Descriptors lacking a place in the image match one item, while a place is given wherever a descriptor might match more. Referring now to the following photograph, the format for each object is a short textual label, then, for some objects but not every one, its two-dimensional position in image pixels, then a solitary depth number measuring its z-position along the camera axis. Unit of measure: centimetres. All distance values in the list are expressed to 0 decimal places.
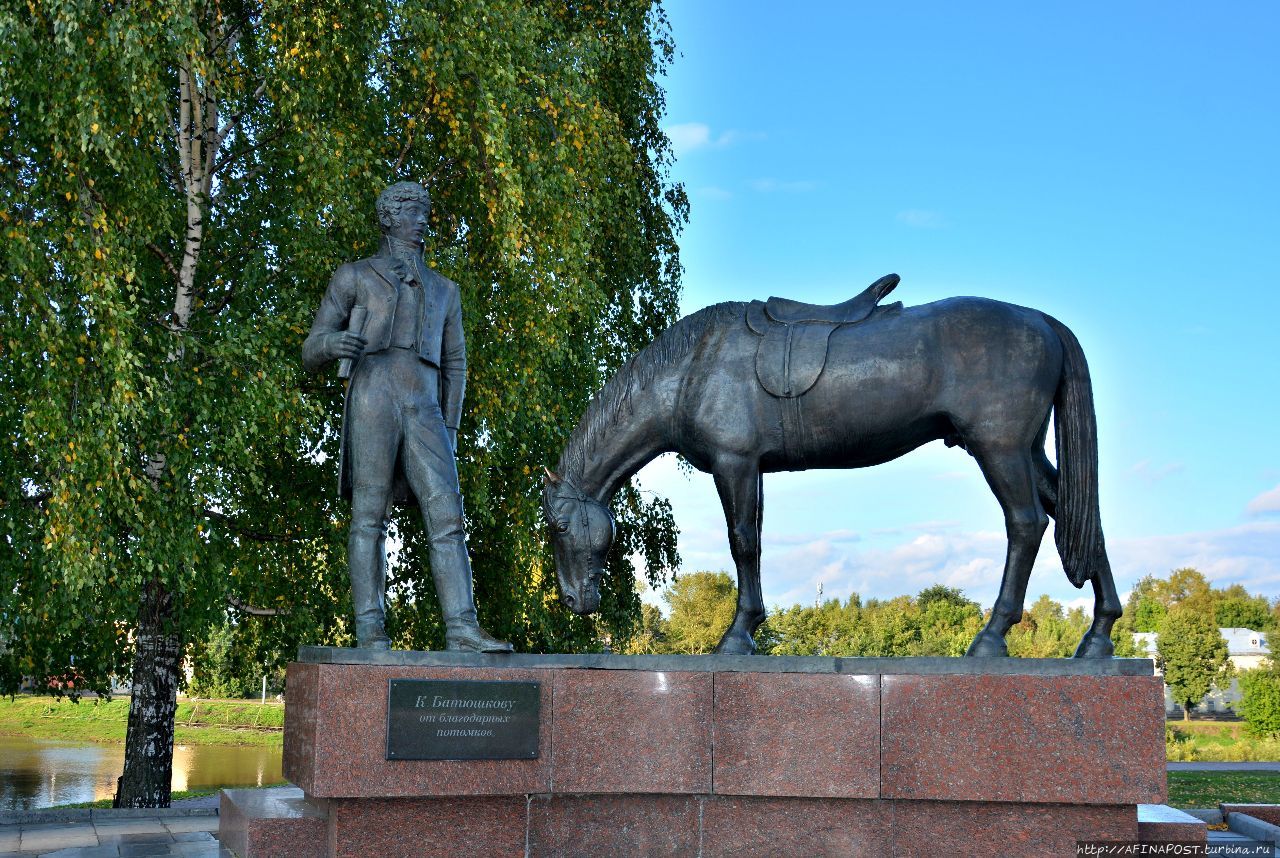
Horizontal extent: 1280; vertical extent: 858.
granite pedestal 624
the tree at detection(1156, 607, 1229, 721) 5528
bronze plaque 620
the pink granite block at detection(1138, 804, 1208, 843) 660
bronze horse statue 693
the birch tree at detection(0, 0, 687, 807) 1061
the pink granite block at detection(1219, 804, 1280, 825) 1092
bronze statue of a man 691
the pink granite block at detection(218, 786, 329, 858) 643
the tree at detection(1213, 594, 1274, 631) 8375
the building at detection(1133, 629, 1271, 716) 6181
